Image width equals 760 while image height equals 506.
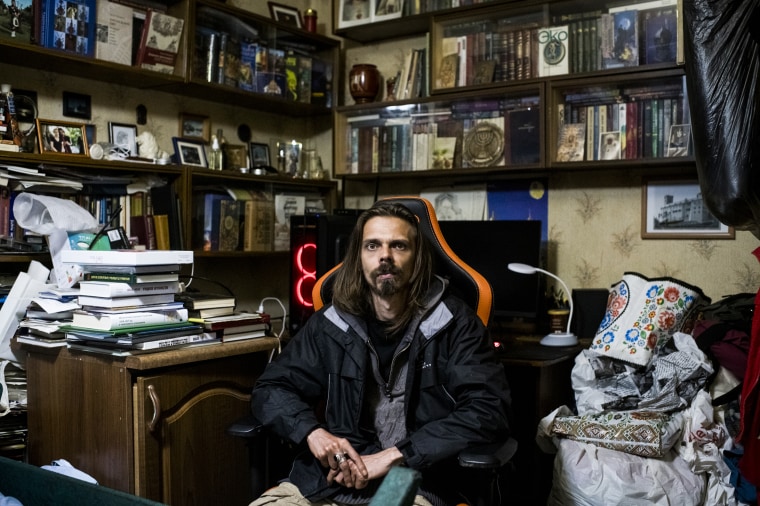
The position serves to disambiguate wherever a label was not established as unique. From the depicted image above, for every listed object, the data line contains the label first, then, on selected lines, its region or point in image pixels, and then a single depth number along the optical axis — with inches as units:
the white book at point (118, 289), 84.2
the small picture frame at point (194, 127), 135.1
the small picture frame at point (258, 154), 147.4
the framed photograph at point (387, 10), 140.8
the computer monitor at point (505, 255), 125.9
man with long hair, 73.2
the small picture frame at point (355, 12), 144.6
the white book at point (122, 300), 84.2
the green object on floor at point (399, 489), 33.3
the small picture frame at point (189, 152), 132.6
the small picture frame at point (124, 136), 122.4
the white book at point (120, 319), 82.7
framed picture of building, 119.4
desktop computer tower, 125.8
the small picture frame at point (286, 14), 150.0
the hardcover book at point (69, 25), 106.6
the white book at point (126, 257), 84.7
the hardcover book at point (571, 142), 121.7
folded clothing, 94.4
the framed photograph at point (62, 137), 111.0
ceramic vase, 146.0
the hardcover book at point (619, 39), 117.0
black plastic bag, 71.5
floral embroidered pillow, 106.7
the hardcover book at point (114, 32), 113.7
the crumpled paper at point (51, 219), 98.7
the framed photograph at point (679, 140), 113.3
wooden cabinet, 81.4
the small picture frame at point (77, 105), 117.6
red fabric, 79.5
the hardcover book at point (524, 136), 125.0
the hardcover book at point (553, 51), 122.6
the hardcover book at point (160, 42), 118.6
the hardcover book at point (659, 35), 113.7
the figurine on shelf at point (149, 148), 123.0
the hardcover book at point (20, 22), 102.5
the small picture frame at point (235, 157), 141.1
